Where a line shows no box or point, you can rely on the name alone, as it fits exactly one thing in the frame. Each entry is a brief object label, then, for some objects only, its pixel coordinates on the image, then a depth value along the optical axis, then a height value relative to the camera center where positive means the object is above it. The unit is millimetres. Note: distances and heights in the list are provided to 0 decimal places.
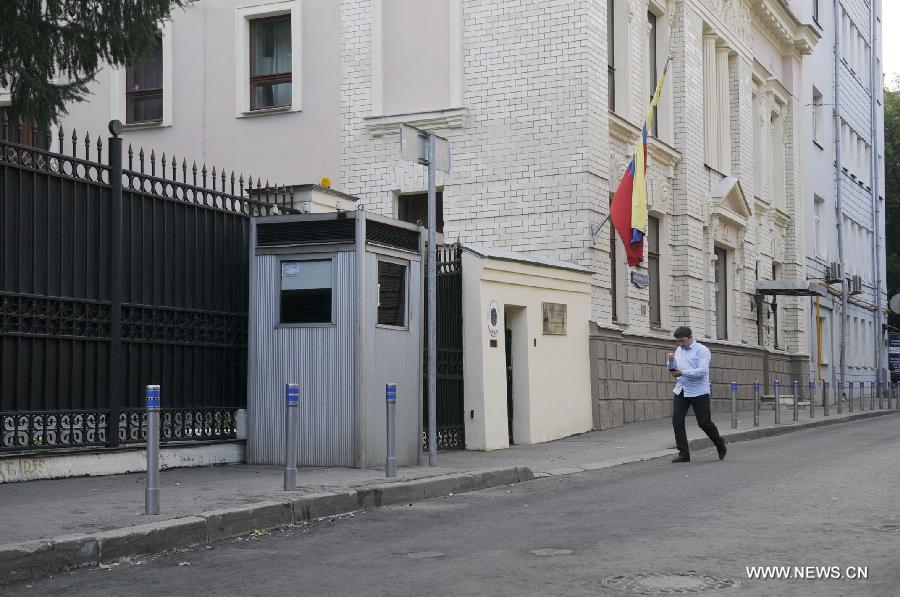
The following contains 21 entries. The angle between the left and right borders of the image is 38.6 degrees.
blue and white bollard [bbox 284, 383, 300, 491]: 10742 -437
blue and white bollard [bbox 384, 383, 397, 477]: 12172 -438
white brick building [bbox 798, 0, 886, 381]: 41406 +7398
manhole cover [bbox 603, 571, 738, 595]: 6586 -1063
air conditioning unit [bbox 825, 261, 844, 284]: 40344 +3424
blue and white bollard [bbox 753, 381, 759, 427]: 23062 -488
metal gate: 17578 +397
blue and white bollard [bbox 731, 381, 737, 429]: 22125 -431
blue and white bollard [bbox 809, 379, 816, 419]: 26891 -319
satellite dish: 39878 +2353
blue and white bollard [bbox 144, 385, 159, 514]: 8969 -474
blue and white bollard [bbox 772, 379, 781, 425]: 24500 -520
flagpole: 22422 +2721
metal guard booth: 13445 +500
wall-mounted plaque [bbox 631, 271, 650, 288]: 24922 +1994
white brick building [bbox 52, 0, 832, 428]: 22609 +4958
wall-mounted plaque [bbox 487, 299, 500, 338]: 18062 +906
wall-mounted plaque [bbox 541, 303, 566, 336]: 19984 +1005
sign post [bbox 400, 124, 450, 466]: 13734 +2255
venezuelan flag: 22203 +3035
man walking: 16109 -78
